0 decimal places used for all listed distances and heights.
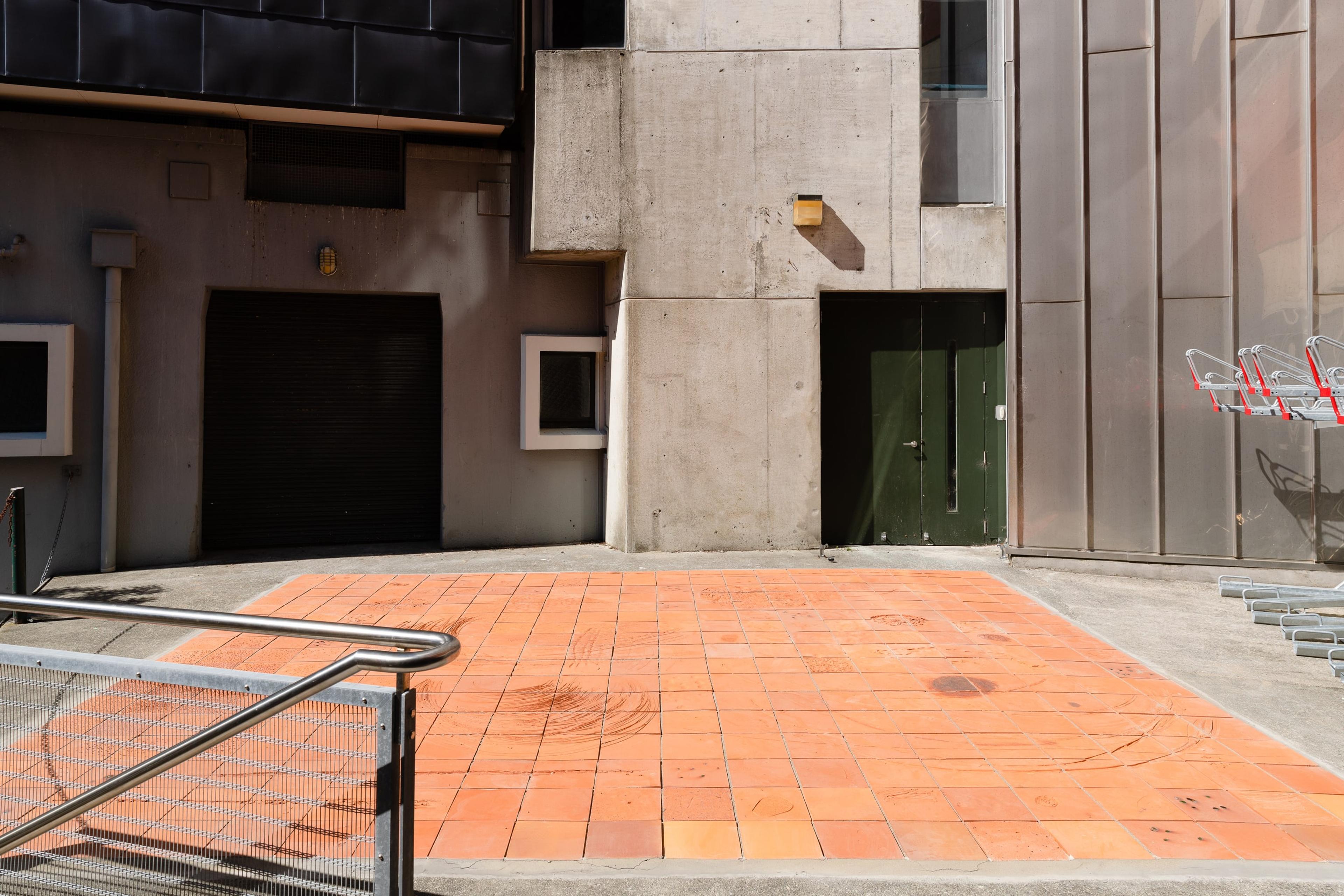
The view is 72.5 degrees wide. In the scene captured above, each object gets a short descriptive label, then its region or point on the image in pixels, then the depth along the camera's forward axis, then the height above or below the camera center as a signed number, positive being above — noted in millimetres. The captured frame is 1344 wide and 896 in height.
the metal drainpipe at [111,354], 9852 +1122
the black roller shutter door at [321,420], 10953 +475
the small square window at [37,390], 9680 +728
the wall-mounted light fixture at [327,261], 10680 +2312
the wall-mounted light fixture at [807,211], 10312 +2828
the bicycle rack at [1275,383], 7398 +724
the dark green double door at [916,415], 10758 +551
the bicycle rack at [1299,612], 6680 -1229
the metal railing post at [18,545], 8125 -784
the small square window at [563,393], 11078 +840
